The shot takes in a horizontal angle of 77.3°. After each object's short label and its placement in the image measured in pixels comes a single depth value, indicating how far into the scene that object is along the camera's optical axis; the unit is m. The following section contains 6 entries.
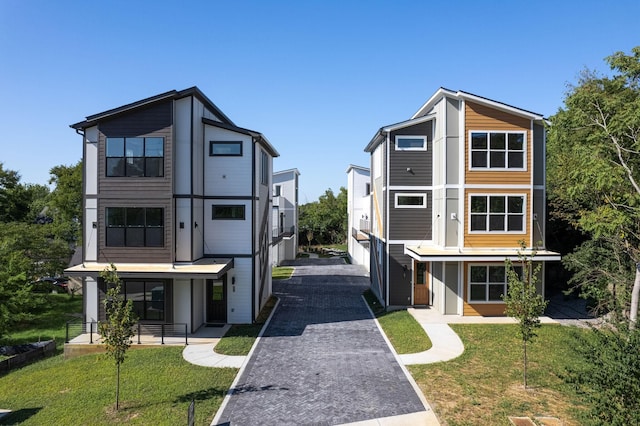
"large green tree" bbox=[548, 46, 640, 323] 13.84
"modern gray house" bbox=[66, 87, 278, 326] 16.34
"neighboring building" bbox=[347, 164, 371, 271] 36.31
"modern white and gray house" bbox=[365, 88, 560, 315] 18.55
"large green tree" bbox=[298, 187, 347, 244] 57.03
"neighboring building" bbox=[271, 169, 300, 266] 41.16
